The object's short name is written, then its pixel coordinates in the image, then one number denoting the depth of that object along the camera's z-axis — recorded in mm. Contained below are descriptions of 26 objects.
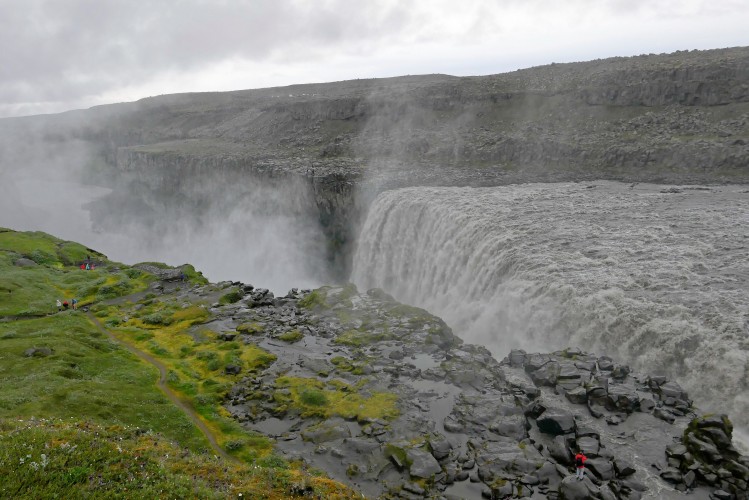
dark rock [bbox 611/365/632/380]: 28391
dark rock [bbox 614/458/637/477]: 21422
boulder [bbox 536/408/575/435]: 24703
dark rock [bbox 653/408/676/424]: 24750
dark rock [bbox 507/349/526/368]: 32375
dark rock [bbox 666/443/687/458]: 22000
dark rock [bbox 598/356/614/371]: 29297
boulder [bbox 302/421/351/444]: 26500
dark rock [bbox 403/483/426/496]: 21438
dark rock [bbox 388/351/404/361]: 35644
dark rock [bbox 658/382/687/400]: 26066
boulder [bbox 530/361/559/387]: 29141
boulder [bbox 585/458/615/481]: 21266
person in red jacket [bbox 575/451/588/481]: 20594
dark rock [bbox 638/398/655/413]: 25781
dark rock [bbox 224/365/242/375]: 35625
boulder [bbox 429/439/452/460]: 23938
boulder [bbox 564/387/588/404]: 27188
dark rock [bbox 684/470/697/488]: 20547
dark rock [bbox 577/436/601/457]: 22500
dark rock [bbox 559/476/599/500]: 19828
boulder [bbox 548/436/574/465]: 22688
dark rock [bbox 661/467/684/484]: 20859
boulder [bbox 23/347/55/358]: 34531
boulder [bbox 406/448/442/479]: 22656
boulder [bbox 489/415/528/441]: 25094
